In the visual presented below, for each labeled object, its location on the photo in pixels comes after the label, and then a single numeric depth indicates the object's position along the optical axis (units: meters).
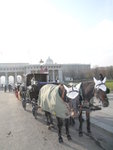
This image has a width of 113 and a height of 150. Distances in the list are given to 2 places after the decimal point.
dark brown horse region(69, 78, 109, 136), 4.84
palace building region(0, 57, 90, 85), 85.94
